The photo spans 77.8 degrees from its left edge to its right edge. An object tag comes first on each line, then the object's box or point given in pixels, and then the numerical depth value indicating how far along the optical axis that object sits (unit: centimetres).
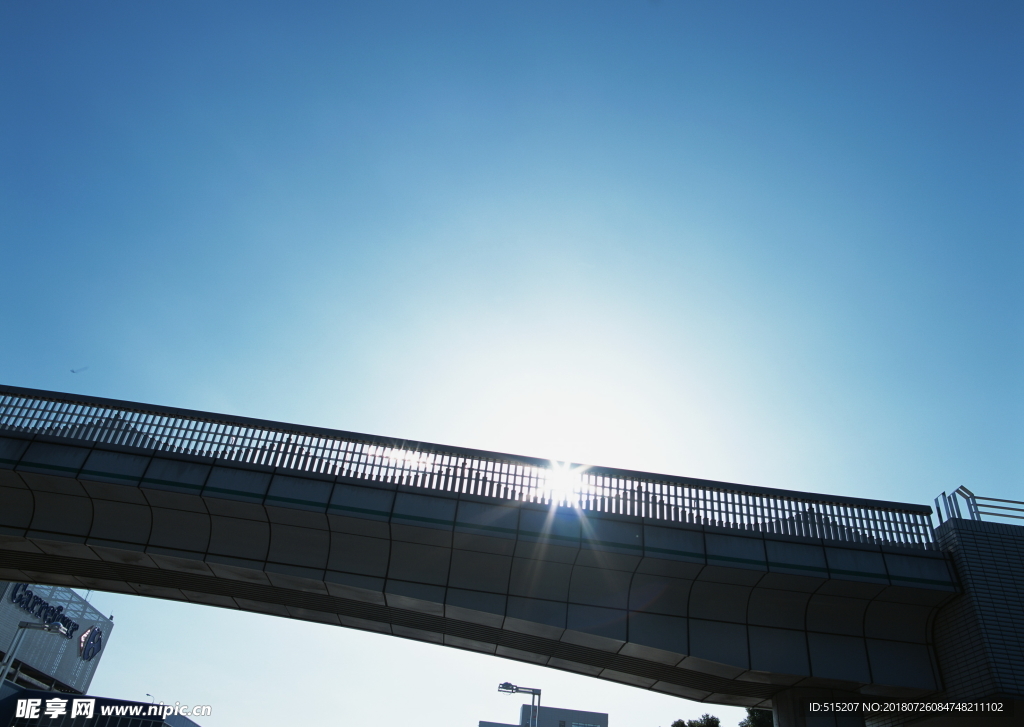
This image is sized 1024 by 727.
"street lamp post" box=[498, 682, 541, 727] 3806
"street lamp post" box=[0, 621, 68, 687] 3189
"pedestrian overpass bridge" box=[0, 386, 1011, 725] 1450
